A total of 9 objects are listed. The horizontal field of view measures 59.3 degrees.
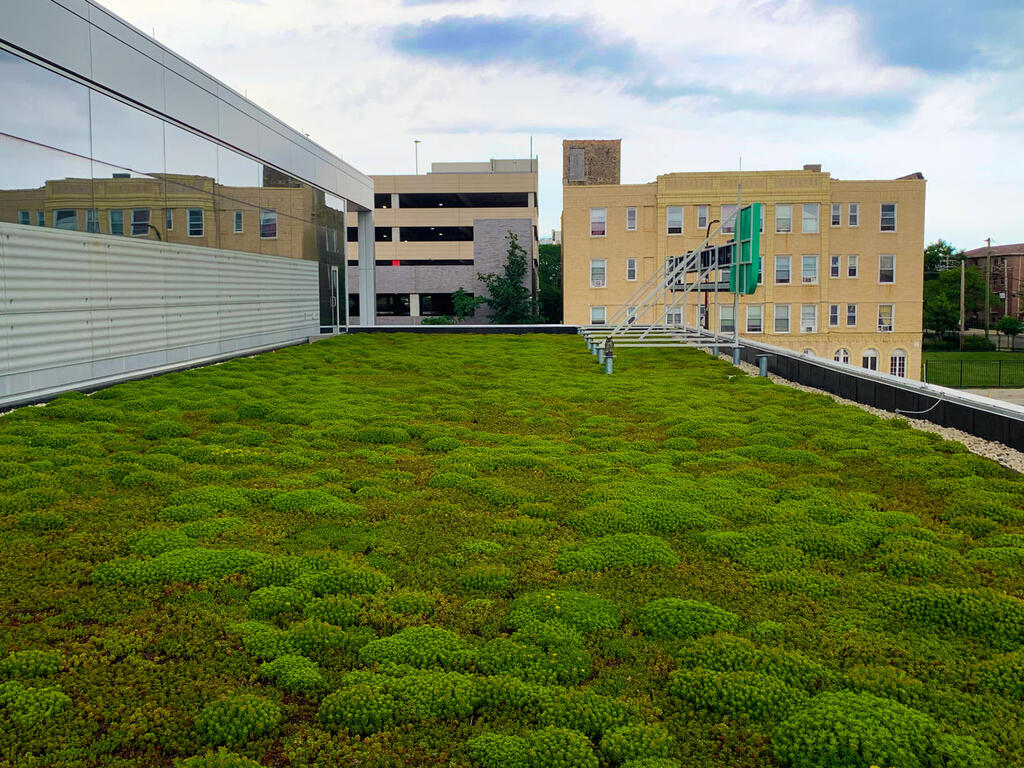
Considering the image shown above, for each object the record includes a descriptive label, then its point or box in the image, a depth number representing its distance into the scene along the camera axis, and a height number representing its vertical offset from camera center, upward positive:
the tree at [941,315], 77.25 -0.64
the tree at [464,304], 62.84 +0.45
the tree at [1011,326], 78.62 -1.71
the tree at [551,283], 66.50 +2.25
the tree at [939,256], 96.81 +5.56
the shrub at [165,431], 10.59 -1.41
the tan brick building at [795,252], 51.38 +3.31
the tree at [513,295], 61.62 +1.04
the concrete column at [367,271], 35.31 +1.56
